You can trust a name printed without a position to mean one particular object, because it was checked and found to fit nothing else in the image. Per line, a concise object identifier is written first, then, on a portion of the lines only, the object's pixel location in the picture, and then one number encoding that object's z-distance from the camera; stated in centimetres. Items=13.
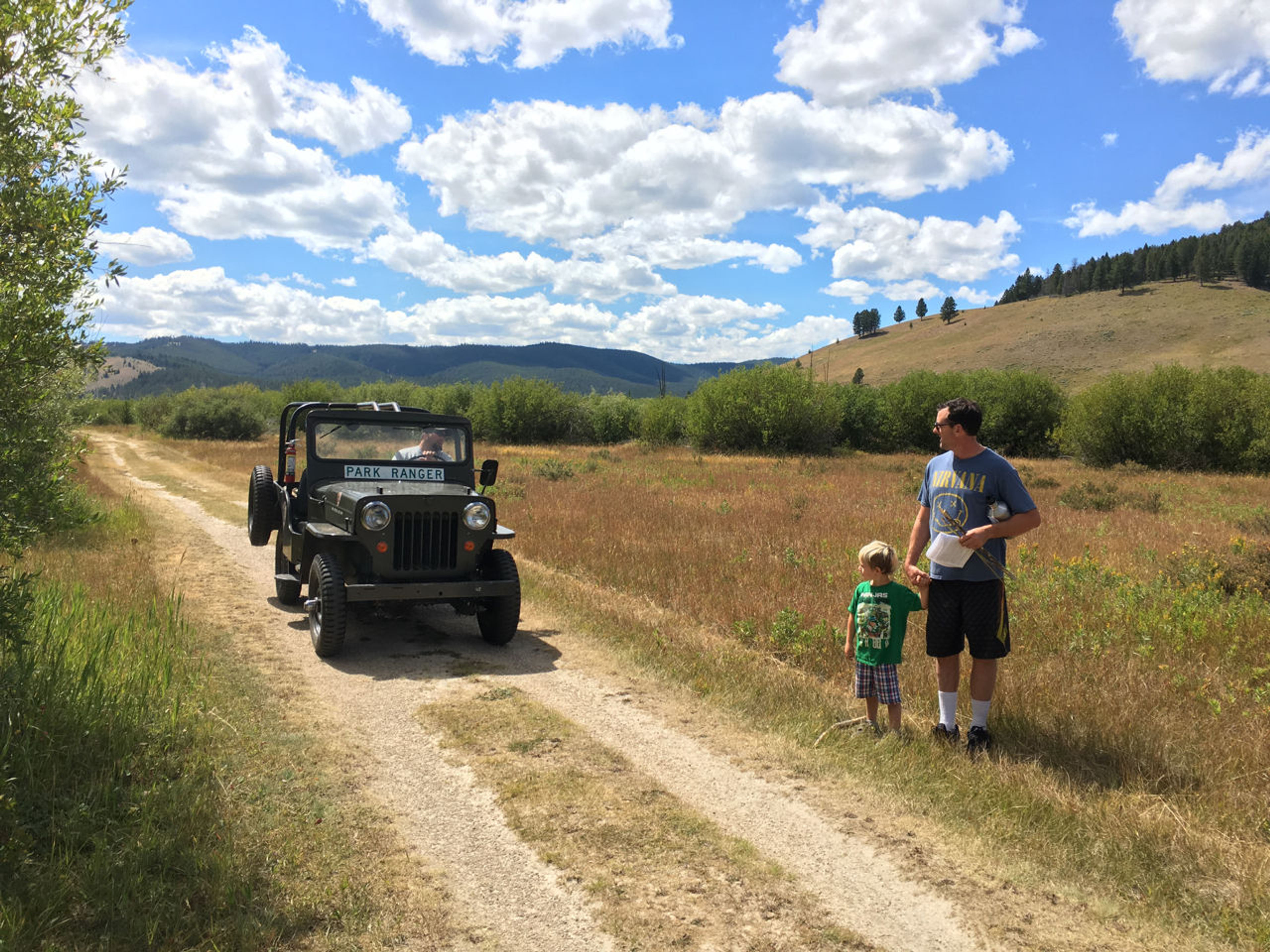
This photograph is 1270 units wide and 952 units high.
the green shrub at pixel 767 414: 4988
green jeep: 687
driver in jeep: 838
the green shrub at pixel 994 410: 5162
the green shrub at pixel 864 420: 5684
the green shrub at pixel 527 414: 6306
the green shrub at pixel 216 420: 5744
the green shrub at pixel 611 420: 6500
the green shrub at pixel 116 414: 9094
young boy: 507
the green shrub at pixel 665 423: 5844
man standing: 474
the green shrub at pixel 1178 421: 3616
